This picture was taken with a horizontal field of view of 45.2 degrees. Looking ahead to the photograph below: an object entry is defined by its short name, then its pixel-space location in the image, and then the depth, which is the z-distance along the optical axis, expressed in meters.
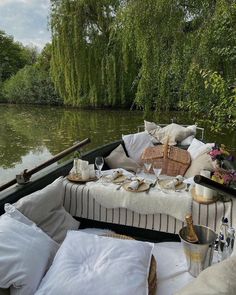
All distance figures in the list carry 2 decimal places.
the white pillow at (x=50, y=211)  1.69
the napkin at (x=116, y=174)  2.31
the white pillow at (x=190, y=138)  3.91
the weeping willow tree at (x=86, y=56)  8.73
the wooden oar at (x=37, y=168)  1.85
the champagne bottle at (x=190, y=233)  1.53
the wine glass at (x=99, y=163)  2.49
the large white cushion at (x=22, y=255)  1.24
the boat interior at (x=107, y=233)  1.25
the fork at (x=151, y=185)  2.04
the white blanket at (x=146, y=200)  1.90
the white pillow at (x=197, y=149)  2.97
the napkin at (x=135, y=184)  2.04
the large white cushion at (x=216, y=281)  0.85
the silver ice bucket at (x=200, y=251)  1.47
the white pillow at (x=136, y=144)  3.62
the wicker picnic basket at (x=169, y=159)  3.25
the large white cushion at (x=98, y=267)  1.23
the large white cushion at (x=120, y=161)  3.20
